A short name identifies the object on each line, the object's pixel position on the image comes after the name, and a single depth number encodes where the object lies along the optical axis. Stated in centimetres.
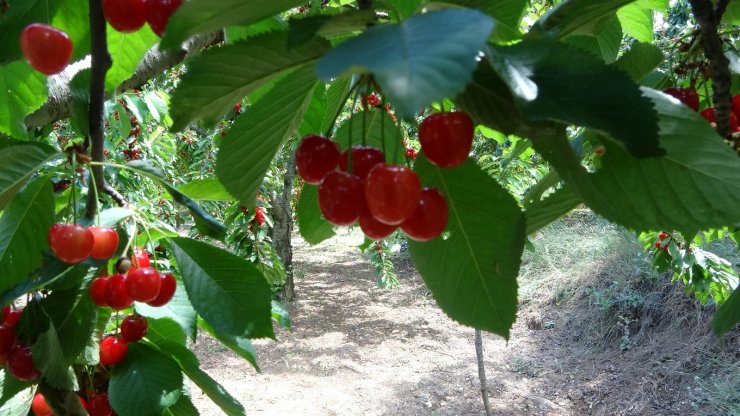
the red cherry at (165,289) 40
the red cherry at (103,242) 34
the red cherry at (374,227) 25
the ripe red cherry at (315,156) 25
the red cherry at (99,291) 39
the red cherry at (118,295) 37
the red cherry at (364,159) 25
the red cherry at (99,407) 44
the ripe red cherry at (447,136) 21
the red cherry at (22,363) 39
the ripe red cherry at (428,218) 23
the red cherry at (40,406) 46
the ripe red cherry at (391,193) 21
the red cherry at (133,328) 45
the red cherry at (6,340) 41
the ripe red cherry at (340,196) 23
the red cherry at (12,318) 42
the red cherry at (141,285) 36
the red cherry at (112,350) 44
